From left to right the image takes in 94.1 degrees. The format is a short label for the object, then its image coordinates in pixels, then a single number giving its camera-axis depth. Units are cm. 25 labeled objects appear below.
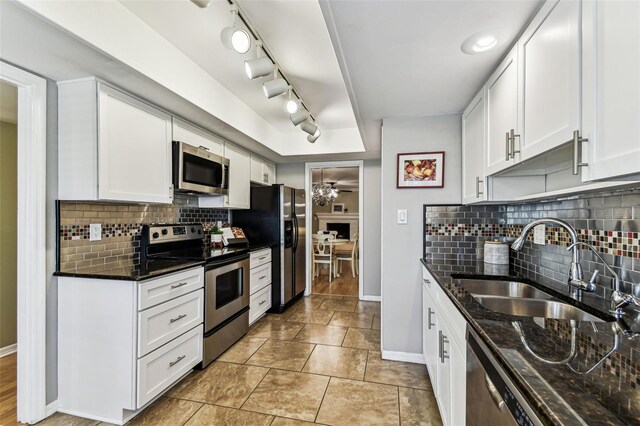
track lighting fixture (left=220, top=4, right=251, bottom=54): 157
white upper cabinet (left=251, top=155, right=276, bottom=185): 385
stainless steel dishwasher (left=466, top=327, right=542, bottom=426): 71
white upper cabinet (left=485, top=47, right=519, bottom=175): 144
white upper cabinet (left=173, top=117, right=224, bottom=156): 246
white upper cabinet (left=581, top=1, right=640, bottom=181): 74
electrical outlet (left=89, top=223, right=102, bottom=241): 207
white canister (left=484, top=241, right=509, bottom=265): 216
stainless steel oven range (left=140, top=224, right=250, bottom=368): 242
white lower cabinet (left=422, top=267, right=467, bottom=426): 123
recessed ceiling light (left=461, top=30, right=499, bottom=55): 137
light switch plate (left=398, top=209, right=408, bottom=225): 250
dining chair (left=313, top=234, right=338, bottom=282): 555
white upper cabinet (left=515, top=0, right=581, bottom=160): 98
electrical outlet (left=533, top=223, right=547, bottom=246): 181
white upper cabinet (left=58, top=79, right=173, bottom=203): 182
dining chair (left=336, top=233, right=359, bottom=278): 558
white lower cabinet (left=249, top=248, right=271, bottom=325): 325
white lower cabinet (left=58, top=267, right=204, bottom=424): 175
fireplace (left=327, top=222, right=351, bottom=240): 955
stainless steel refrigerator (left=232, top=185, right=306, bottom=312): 376
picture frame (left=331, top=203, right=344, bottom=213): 986
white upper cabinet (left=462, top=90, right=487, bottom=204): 190
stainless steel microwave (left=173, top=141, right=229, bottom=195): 243
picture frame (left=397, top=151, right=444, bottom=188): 244
